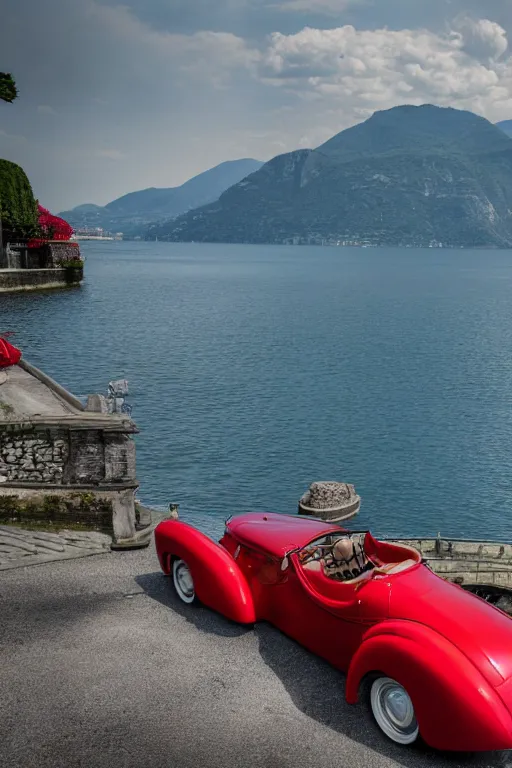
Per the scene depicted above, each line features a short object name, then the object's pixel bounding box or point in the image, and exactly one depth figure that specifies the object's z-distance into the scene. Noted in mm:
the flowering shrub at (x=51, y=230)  93188
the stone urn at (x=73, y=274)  99062
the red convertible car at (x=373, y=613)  7797
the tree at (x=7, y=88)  54719
